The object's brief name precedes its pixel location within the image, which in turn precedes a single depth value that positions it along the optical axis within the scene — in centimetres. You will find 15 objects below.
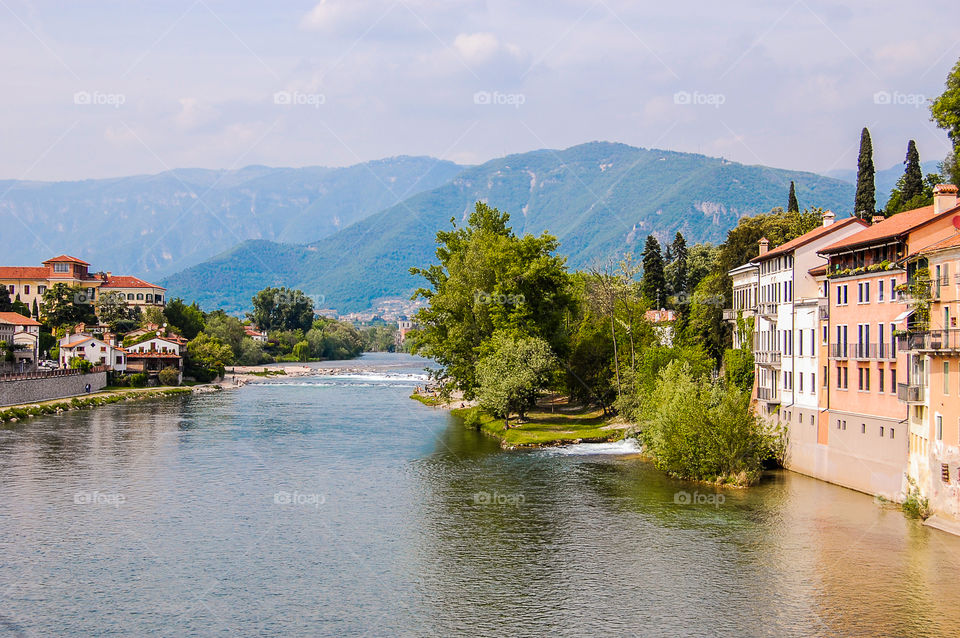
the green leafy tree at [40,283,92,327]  14850
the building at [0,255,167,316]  18012
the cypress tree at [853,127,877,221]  9588
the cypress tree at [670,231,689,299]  13512
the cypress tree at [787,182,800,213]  10966
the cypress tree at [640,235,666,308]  13112
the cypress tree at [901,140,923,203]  9162
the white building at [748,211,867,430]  5662
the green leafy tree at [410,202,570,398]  8738
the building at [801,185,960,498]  4553
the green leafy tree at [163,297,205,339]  17225
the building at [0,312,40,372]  12888
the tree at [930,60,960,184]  6391
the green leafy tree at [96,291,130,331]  16562
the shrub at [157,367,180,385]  14012
